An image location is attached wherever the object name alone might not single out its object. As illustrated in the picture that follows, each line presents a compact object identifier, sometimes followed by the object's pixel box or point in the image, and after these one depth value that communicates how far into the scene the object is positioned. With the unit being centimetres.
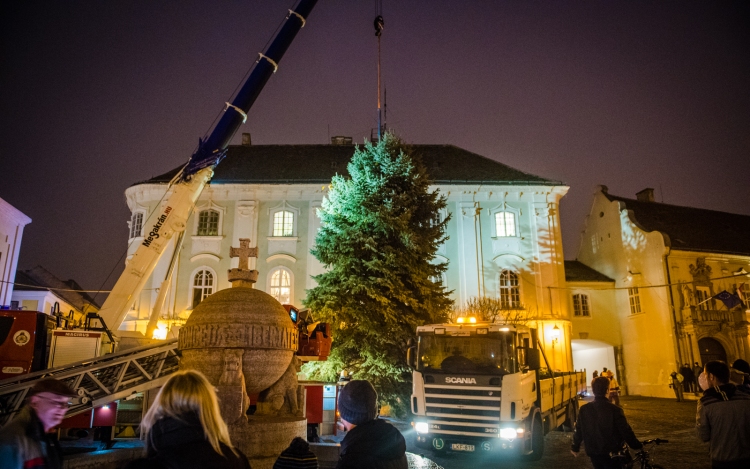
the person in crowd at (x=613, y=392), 1714
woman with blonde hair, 269
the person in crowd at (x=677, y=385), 2548
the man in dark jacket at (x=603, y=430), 597
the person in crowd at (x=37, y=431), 341
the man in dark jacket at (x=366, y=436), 318
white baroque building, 2914
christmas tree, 1744
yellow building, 2855
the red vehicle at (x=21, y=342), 1197
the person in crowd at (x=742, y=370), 673
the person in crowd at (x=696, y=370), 2597
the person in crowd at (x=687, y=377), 2497
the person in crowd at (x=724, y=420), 478
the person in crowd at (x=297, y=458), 339
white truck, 1064
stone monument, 772
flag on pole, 2617
